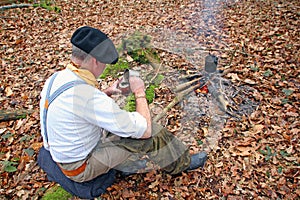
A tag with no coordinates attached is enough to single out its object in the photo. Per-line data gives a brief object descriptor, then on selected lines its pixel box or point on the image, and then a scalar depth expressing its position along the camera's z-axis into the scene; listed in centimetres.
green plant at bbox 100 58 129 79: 399
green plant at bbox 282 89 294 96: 435
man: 225
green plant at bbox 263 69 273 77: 479
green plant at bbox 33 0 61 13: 886
